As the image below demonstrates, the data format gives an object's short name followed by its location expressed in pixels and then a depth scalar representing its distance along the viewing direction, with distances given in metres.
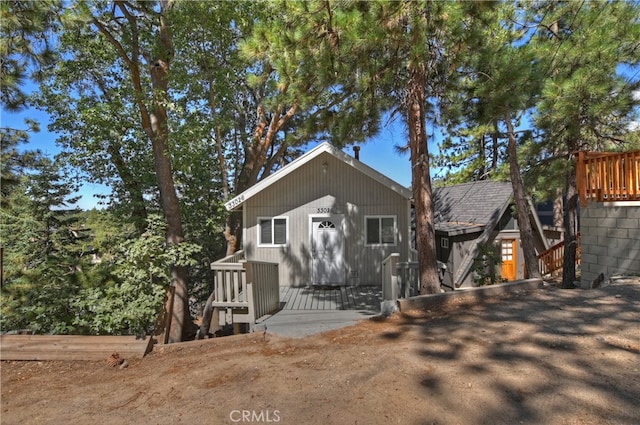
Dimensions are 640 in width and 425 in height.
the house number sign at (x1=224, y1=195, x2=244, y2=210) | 9.19
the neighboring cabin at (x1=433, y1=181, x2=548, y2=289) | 11.87
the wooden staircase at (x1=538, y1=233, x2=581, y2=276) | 12.49
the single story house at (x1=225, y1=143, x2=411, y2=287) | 9.62
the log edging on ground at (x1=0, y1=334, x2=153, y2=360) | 5.10
